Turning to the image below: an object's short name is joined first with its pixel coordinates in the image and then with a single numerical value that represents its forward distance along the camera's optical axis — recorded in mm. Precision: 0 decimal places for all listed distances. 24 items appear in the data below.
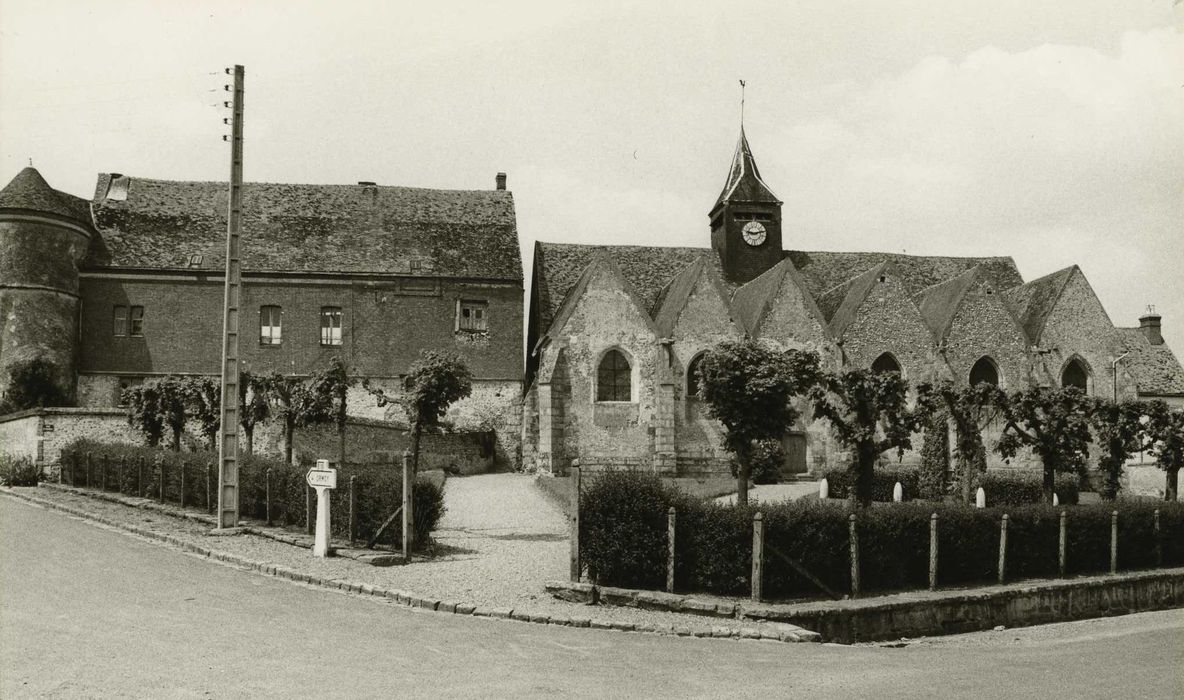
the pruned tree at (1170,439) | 29562
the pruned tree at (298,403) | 27000
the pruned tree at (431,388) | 23156
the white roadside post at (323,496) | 17891
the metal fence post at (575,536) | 15938
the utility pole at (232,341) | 20594
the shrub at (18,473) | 31812
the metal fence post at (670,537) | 15759
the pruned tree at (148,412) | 32094
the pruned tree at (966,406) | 26578
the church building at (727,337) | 37062
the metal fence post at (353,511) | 18906
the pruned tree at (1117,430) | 28188
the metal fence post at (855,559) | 16562
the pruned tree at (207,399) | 30750
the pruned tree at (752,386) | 24031
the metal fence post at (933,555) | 17750
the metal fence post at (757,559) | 15477
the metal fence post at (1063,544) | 20109
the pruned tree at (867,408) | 22203
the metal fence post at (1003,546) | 18953
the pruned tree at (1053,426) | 26891
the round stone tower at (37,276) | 38375
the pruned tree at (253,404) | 30406
